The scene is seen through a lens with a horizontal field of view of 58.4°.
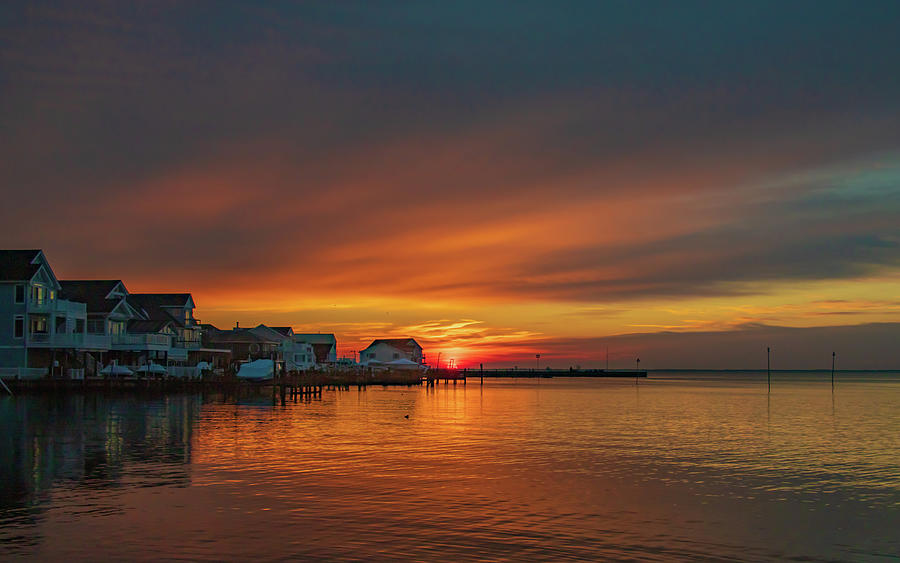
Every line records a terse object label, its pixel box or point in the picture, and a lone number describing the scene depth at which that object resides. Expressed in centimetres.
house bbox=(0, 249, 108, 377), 7812
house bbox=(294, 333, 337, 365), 18838
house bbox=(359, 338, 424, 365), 18600
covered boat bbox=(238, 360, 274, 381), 10094
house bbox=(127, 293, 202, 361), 10669
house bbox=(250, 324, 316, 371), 14225
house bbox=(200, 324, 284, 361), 12838
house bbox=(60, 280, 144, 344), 9006
